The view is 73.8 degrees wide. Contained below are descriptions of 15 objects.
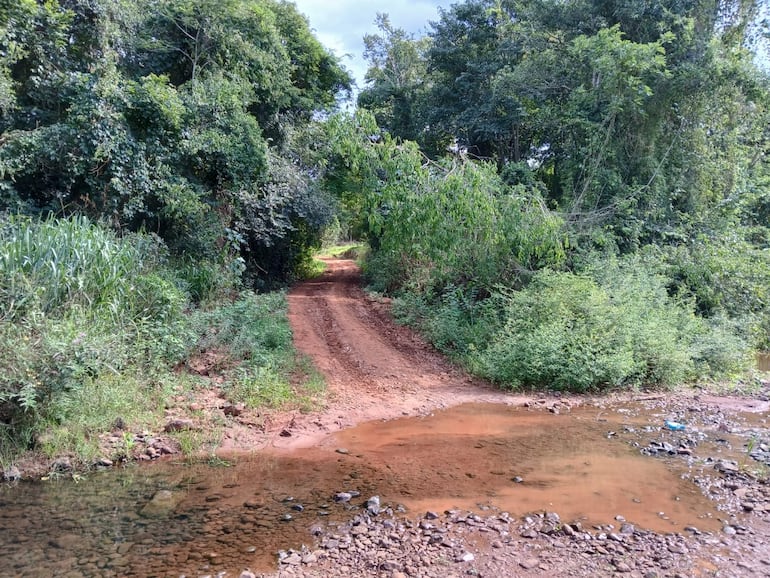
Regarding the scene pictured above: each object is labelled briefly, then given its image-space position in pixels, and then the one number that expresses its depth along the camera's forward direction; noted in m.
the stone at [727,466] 5.28
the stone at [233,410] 6.92
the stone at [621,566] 3.60
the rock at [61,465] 5.32
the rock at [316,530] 4.16
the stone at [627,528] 4.11
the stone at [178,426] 6.28
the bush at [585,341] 8.60
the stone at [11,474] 5.10
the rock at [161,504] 4.50
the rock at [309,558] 3.76
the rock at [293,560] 3.74
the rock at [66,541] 3.95
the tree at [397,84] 19.28
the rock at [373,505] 4.50
